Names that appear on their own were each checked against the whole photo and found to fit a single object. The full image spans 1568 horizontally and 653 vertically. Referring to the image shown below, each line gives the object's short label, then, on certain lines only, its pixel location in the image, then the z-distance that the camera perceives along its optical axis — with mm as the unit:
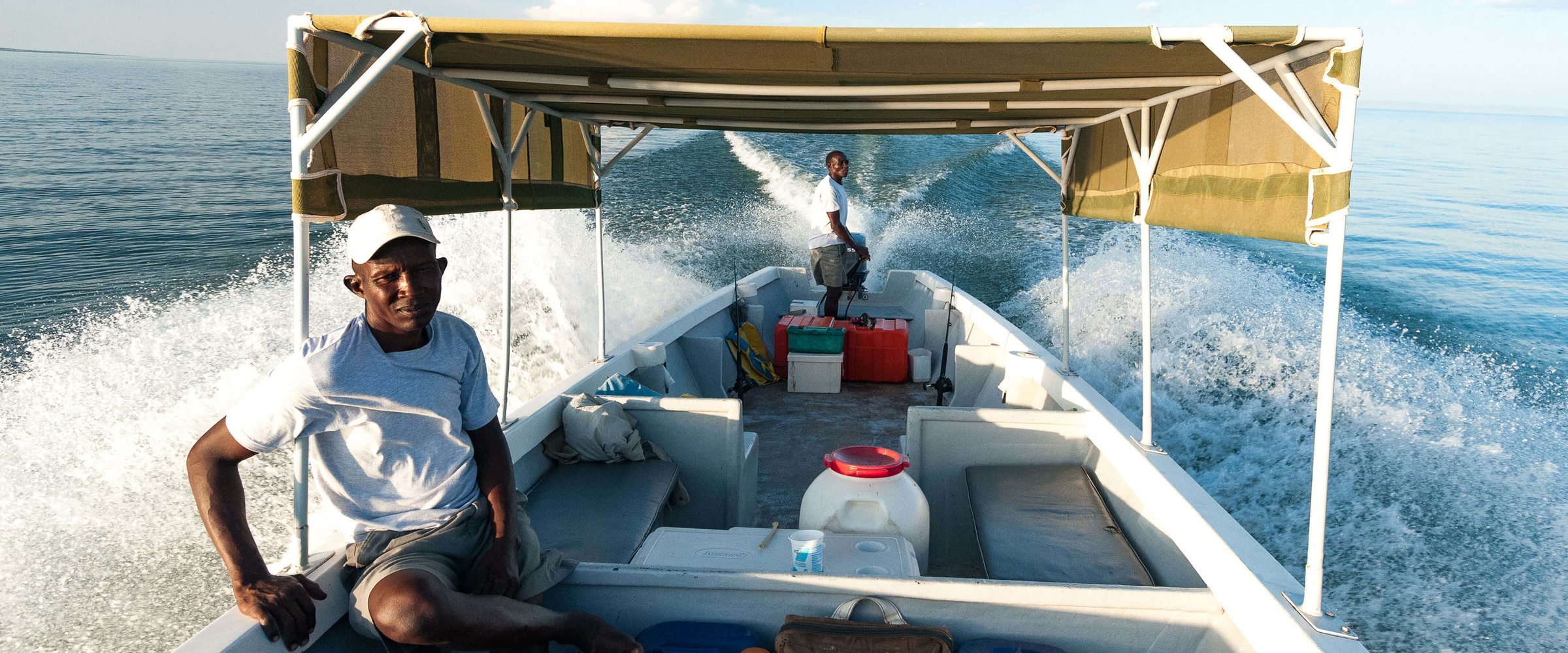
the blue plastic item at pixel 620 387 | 3302
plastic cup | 1959
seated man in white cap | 1439
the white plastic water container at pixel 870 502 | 2279
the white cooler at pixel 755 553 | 2008
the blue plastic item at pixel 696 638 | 1688
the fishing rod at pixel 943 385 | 4431
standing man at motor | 5617
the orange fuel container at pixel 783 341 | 5254
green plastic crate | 4945
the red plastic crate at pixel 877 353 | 5180
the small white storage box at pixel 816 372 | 4938
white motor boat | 1587
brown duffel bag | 1592
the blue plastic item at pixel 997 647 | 1668
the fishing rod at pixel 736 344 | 4770
